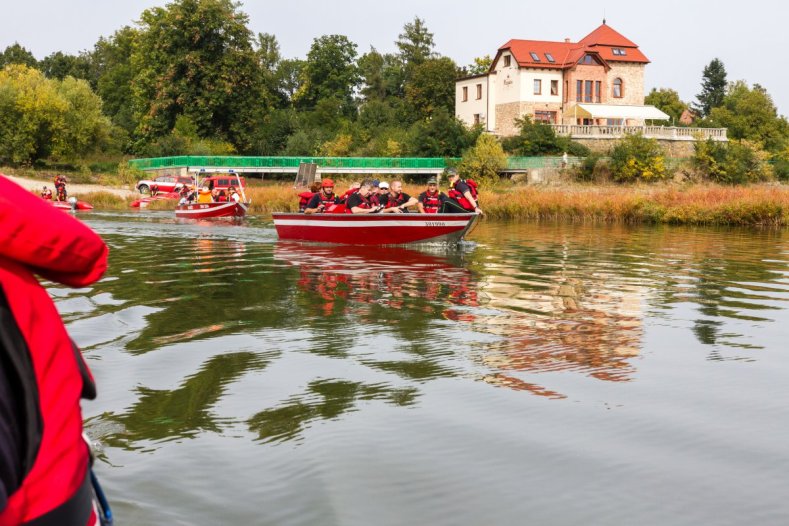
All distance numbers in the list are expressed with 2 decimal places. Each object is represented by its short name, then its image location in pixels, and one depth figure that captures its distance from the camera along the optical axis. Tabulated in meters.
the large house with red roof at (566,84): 75.56
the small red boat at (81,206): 42.32
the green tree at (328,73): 100.00
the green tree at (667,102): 96.75
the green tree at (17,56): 116.62
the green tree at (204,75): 76.50
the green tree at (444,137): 66.88
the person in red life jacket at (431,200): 24.30
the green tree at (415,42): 108.81
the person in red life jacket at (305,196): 26.45
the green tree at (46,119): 70.31
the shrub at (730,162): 59.06
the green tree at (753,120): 83.62
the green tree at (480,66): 95.94
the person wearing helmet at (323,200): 25.70
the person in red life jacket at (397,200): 24.38
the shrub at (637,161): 58.28
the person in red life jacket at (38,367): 2.27
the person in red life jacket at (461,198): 24.00
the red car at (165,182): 57.22
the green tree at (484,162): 58.44
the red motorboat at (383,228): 23.41
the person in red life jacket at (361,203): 24.33
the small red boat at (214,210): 36.44
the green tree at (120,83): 92.25
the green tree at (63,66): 115.19
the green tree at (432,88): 88.81
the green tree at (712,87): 113.11
